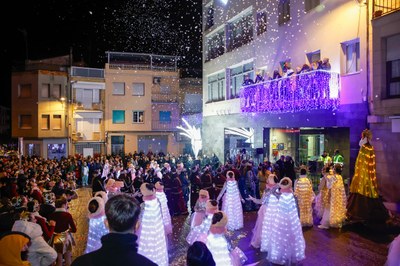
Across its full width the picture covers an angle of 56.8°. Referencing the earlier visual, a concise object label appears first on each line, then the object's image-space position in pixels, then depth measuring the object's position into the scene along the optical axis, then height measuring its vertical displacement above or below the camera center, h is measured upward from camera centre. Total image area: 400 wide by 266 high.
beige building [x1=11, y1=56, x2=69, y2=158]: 33.38 +1.95
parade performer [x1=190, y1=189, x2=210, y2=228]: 9.21 -1.90
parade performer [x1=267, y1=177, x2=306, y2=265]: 8.41 -2.33
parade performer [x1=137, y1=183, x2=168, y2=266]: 8.02 -2.18
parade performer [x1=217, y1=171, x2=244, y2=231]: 11.52 -2.25
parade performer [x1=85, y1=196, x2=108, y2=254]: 7.24 -1.84
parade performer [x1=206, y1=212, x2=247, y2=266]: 6.34 -1.95
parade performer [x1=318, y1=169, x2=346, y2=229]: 11.34 -2.18
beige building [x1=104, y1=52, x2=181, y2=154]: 35.75 +2.74
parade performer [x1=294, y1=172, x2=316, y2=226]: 11.52 -2.10
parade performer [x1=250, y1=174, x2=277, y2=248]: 9.49 -2.07
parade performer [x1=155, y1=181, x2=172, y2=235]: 11.22 -2.35
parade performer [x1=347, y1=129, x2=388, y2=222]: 10.93 -1.79
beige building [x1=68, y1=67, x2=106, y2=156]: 34.50 +2.02
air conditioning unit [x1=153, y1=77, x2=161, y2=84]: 36.72 +5.21
